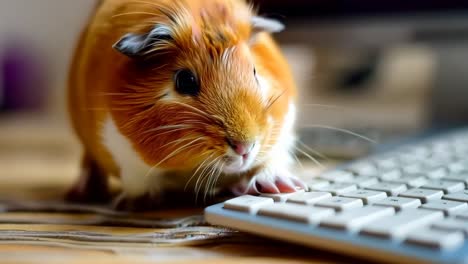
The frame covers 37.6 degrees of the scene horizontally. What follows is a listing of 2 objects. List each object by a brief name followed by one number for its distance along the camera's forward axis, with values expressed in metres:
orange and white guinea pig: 0.26
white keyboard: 0.19
